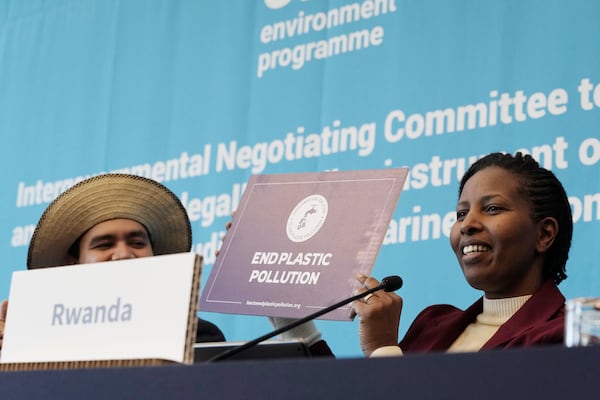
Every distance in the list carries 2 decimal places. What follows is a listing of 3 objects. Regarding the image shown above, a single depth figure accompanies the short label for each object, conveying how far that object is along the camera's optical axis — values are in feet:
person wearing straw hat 13.16
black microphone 10.64
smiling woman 12.41
